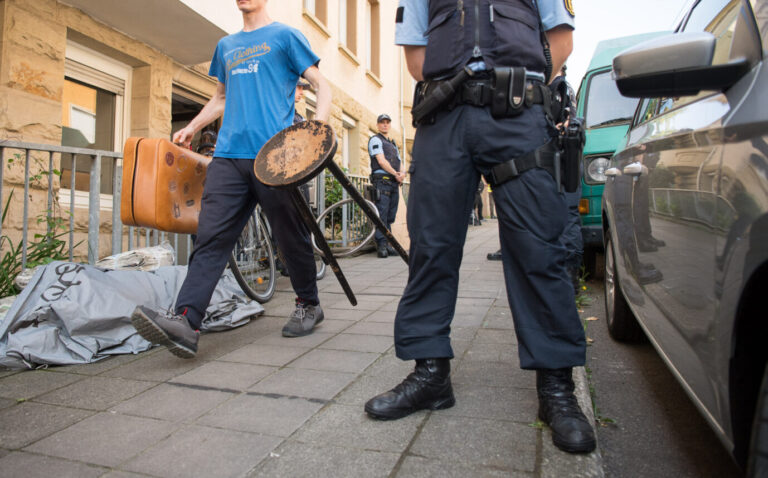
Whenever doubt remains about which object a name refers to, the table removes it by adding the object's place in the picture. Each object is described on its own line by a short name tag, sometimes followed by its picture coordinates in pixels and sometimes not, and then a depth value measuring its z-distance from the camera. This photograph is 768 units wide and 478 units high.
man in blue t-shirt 3.06
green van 5.43
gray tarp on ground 2.88
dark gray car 1.15
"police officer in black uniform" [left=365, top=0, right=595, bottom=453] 2.01
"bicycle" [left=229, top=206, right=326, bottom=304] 4.47
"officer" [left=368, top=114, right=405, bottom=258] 8.31
